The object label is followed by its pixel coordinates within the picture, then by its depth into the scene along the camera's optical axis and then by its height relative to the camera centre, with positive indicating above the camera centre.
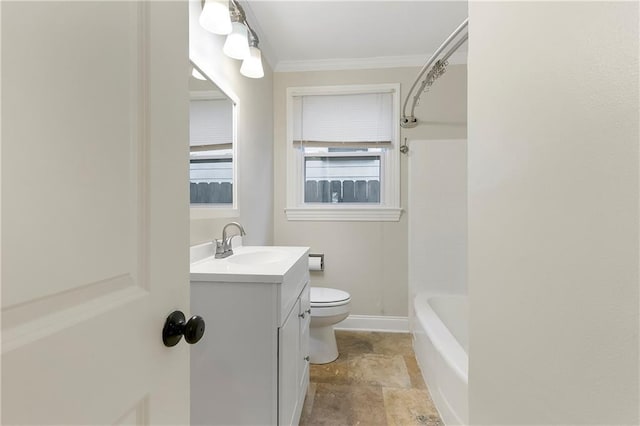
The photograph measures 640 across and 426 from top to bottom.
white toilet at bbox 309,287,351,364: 1.92 -0.72
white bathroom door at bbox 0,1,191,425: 0.28 +0.00
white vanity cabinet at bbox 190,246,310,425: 1.07 -0.51
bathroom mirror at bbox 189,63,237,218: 1.44 +0.32
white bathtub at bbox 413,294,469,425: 1.37 -0.82
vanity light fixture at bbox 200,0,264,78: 1.31 +0.86
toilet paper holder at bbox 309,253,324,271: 2.58 -0.47
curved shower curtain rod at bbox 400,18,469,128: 1.41 +0.83
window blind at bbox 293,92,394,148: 2.60 +0.79
